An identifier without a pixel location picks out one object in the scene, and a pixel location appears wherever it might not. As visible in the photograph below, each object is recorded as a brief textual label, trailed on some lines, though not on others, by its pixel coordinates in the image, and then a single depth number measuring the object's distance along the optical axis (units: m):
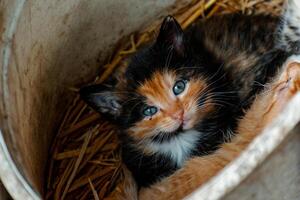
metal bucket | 0.36
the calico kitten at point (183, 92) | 0.52
